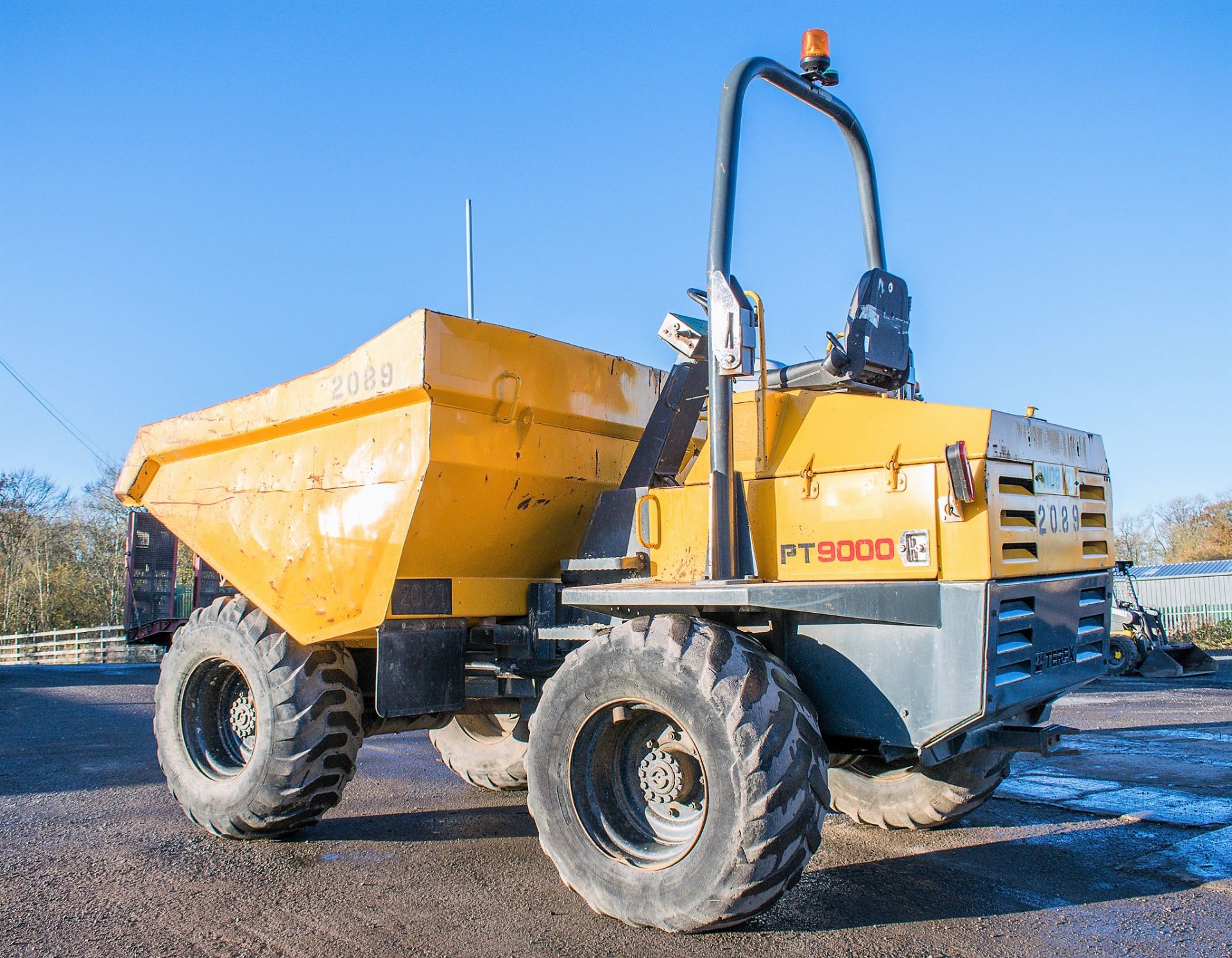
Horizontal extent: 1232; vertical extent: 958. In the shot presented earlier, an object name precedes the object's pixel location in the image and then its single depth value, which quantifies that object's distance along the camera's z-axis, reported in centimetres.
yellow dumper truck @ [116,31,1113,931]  368
